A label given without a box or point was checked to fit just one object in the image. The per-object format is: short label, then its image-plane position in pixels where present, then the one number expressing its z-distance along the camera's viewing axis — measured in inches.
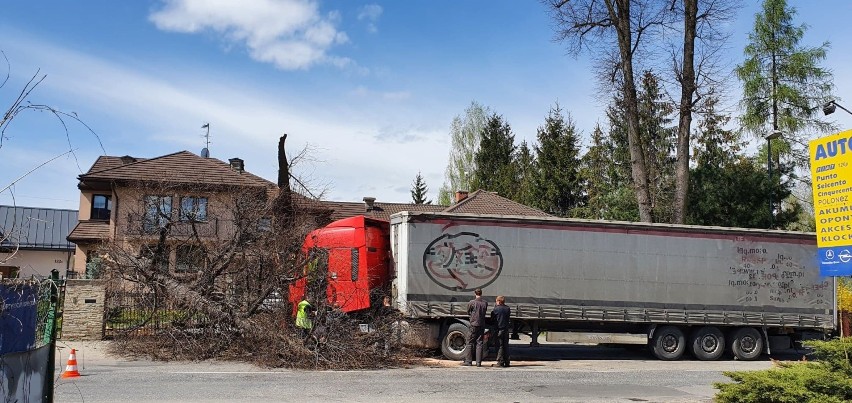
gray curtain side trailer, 637.3
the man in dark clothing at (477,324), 599.2
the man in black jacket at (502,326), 603.2
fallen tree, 562.9
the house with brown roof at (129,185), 922.4
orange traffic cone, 464.4
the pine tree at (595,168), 1828.2
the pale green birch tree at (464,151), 2354.3
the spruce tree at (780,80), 1476.4
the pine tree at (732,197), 1181.1
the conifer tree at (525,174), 2023.9
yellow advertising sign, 381.7
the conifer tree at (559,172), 1961.1
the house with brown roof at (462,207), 1461.6
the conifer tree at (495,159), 2263.8
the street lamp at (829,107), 811.5
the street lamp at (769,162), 1021.0
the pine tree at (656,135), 1628.9
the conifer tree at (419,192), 2775.6
